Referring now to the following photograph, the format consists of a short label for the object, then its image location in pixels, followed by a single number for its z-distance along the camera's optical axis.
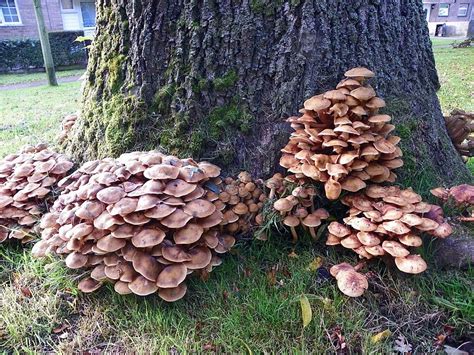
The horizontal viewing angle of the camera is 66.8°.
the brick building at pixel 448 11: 45.16
